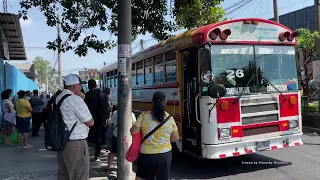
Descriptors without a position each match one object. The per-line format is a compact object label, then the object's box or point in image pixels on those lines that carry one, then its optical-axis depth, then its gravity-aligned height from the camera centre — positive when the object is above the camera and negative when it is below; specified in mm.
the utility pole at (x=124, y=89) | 5723 +13
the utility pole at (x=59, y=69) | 33219 +2184
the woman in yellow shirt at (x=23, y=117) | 9375 -718
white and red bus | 6098 -5
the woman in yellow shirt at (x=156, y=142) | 4074 -643
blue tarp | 13652 +593
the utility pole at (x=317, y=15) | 12710 +2780
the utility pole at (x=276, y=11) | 14844 +3405
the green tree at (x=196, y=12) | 9055 +2141
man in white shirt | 4242 -612
